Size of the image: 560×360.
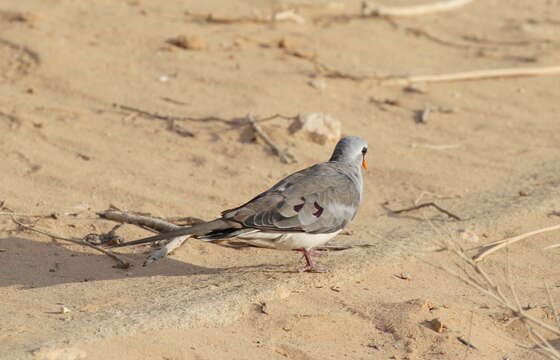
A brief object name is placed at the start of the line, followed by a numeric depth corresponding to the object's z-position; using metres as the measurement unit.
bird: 8.19
